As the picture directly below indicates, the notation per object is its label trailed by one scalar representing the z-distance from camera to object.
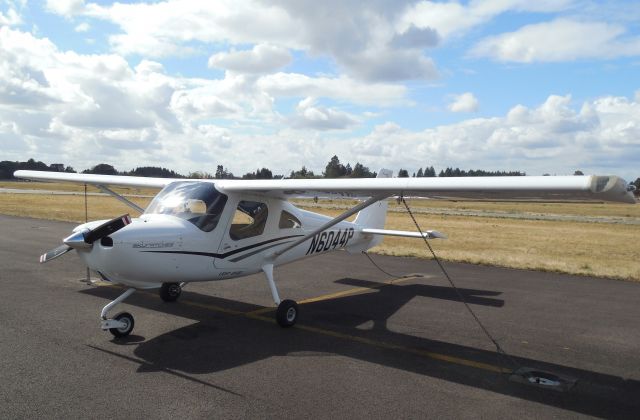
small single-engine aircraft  5.75
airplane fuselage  6.13
